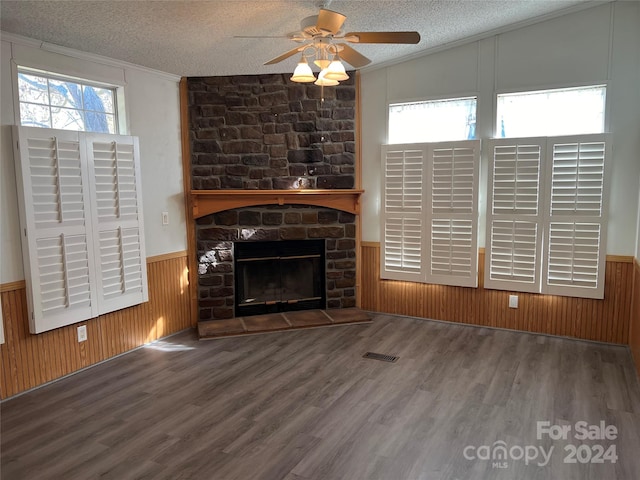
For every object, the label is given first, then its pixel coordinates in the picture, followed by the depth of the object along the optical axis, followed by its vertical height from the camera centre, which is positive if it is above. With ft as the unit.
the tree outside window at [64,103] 11.36 +2.47
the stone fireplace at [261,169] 16.14 +0.85
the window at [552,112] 13.70 +2.46
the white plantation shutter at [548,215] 13.65 -0.79
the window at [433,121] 15.65 +2.52
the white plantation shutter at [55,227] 10.99 -0.84
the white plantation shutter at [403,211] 16.39 -0.75
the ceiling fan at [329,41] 8.91 +3.19
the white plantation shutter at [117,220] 12.71 -0.78
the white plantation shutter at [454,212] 15.44 -0.76
